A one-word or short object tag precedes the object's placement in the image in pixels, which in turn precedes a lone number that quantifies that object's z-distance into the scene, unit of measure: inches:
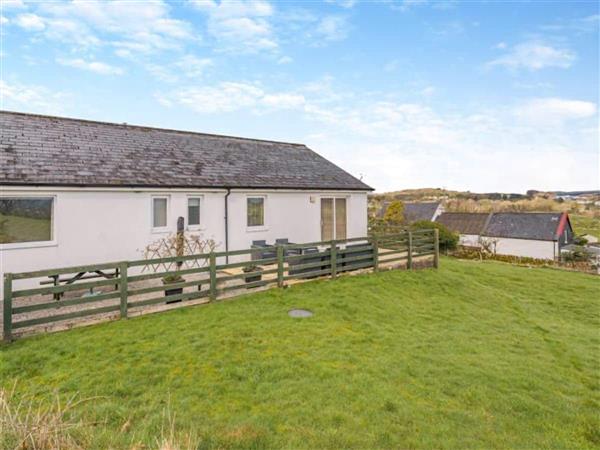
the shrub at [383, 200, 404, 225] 1310.3
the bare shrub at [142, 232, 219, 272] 432.8
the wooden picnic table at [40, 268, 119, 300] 300.1
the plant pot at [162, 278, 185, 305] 314.7
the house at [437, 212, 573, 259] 1229.3
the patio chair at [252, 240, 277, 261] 398.2
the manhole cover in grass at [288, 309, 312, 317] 303.4
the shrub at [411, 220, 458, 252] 916.0
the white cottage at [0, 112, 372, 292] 362.9
